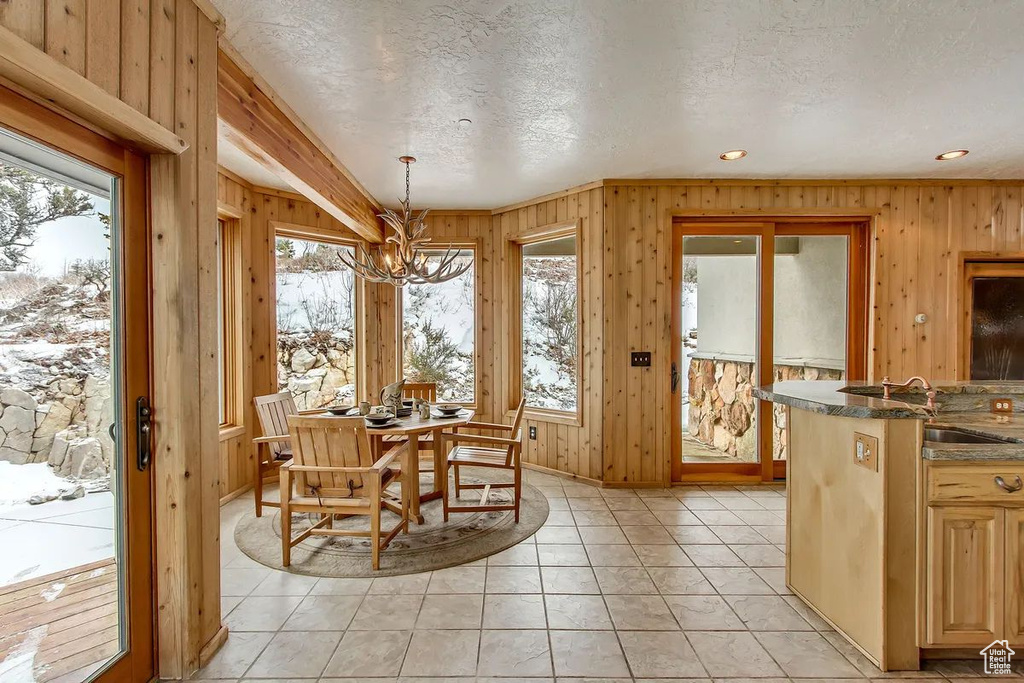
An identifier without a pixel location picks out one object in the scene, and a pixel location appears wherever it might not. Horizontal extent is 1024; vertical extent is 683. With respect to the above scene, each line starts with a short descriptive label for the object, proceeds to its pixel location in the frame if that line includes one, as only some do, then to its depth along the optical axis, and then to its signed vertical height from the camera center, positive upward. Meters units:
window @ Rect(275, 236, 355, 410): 4.29 +0.13
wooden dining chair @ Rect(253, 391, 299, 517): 3.18 -0.73
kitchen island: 1.74 -0.80
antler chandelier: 3.16 +0.53
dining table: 2.97 -0.71
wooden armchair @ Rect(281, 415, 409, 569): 2.50 -0.79
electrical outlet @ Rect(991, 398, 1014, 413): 2.34 -0.37
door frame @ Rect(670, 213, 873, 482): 4.01 +0.45
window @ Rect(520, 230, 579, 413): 4.46 +0.13
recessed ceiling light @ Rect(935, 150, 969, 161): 3.29 +1.34
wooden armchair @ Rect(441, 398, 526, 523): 3.16 -0.90
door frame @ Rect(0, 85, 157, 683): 1.59 -0.20
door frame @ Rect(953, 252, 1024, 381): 3.94 +0.47
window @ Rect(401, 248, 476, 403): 4.96 +0.04
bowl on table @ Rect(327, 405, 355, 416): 3.38 -0.56
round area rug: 2.61 -1.32
